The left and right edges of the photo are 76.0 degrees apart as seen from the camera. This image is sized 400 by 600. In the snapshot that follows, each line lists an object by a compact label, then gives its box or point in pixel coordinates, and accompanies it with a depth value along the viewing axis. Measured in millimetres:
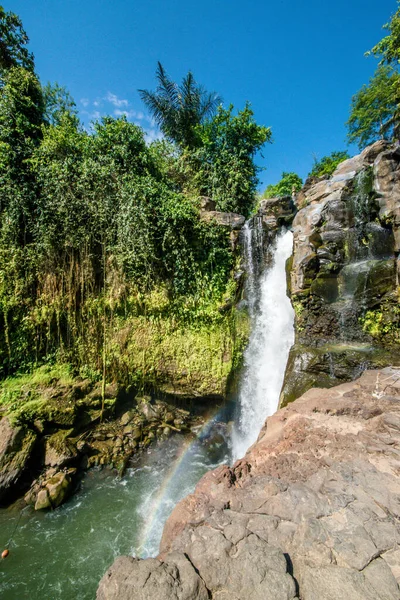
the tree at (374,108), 19469
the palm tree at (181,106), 13734
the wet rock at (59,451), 6809
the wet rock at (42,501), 5910
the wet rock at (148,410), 8594
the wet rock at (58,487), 6039
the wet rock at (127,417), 8328
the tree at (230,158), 12156
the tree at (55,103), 10682
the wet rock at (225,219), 9375
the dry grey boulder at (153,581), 1701
